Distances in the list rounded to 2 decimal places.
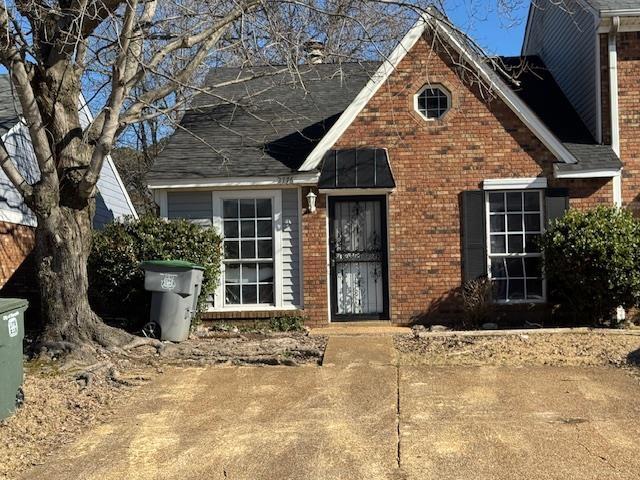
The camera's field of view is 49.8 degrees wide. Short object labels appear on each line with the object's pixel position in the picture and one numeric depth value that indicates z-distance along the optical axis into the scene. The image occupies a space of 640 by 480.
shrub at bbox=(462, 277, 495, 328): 10.90
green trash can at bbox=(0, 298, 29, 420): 5.81
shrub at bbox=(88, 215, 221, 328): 10.48
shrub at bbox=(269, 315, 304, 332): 11.36
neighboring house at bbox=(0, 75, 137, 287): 12.64
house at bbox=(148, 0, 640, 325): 11.25
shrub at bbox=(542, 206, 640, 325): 9.95
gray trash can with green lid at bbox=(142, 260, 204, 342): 9.80
